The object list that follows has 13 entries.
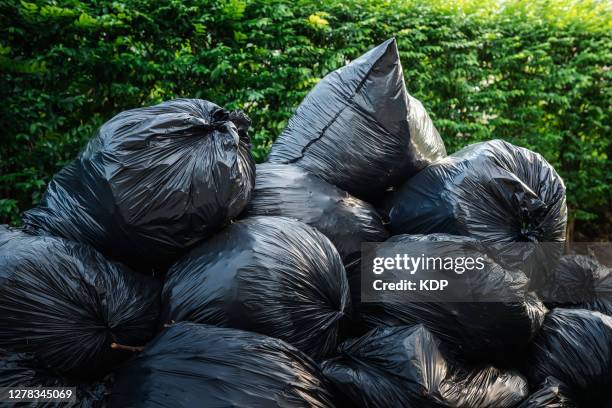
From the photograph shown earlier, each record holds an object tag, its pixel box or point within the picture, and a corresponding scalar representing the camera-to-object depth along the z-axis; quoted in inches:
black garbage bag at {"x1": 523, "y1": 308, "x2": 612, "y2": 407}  75.1
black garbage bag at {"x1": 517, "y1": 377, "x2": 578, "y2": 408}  67.1
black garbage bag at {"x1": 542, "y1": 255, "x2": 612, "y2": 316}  90.5
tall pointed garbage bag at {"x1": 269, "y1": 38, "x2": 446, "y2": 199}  84.7
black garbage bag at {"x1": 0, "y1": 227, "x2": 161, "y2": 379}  60.2
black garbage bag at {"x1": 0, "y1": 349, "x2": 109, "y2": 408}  57.6
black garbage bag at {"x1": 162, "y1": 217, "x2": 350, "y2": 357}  62.7
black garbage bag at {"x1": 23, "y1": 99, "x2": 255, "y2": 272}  65.1
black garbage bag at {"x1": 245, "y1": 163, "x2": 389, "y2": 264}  77.4
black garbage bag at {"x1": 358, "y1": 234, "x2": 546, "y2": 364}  69.1
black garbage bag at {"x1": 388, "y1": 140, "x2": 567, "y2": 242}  77.9
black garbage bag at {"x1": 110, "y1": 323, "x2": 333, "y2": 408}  55.1
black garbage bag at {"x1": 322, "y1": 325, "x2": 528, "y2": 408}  59.4
